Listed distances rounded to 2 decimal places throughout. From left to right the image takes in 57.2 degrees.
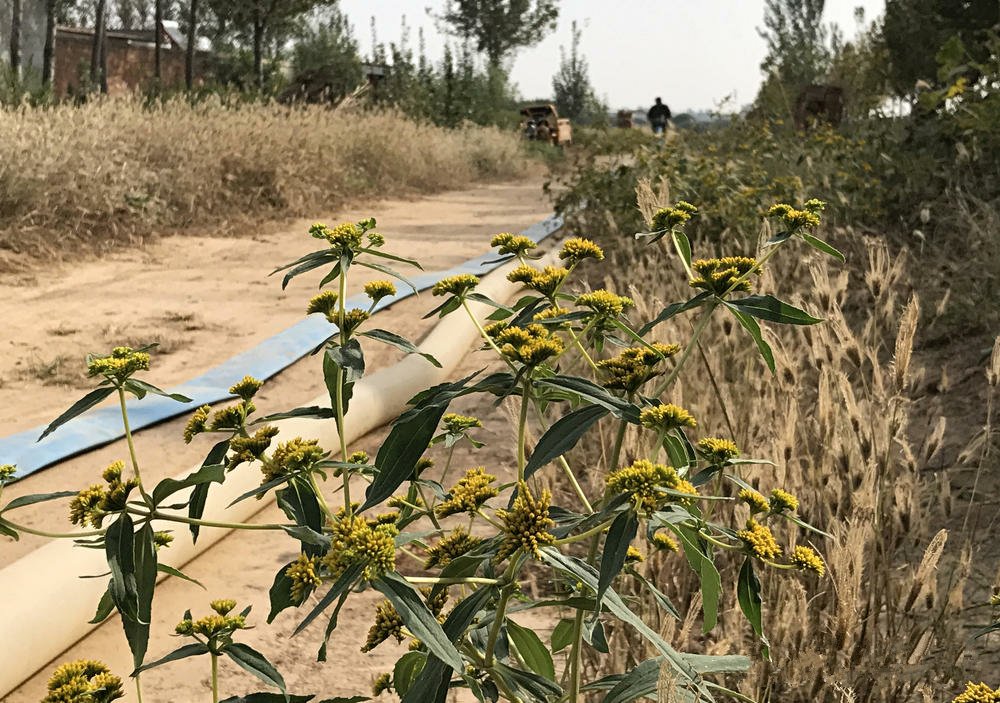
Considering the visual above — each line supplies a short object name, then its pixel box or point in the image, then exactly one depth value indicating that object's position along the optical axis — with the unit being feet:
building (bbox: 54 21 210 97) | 90.72
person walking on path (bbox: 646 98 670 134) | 72.93
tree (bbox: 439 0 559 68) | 104.42
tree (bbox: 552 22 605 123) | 119.24
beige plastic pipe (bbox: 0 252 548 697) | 6.66
